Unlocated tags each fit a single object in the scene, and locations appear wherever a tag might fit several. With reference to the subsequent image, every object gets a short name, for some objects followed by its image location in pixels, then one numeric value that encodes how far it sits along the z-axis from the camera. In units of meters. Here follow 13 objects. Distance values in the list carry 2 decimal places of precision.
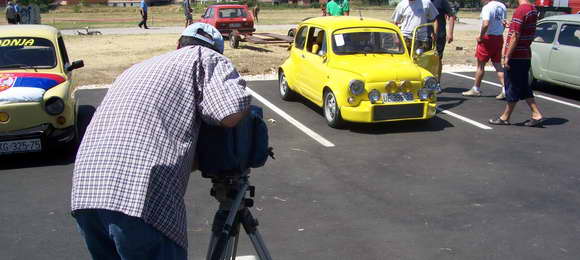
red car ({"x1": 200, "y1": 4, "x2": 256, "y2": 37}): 21.05
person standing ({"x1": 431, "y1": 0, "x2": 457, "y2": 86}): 9.93
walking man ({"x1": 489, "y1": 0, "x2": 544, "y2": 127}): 7.59
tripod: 2.67
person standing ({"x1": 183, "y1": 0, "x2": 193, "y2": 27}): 27.67
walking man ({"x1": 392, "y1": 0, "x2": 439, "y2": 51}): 9.45
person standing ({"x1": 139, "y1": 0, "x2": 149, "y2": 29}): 30.60
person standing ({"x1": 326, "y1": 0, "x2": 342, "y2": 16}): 18.72
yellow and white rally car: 6.43
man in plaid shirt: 2.30
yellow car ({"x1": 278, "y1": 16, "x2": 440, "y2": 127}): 7.80
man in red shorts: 9.56
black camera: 2.62
